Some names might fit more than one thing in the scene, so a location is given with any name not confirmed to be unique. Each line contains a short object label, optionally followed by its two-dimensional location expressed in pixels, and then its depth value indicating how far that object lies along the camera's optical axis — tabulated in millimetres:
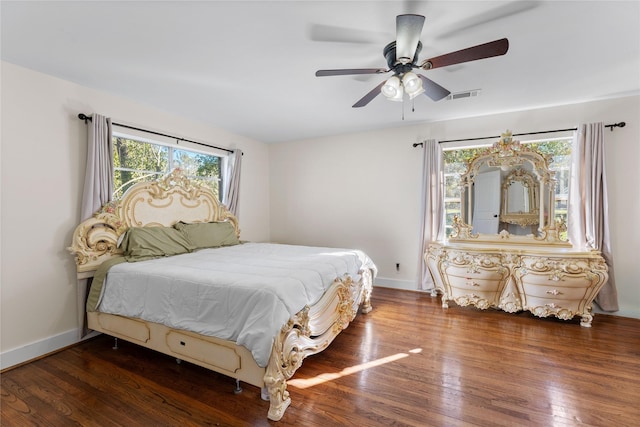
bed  1798
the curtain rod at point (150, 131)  2718
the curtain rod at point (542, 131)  3131
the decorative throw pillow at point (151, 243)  2838
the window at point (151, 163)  3229
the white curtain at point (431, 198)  3953
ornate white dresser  2938
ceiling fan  1541
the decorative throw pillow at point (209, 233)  3459
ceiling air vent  2963
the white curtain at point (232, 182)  4352
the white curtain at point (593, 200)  3150
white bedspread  1794
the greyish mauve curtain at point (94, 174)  2709
